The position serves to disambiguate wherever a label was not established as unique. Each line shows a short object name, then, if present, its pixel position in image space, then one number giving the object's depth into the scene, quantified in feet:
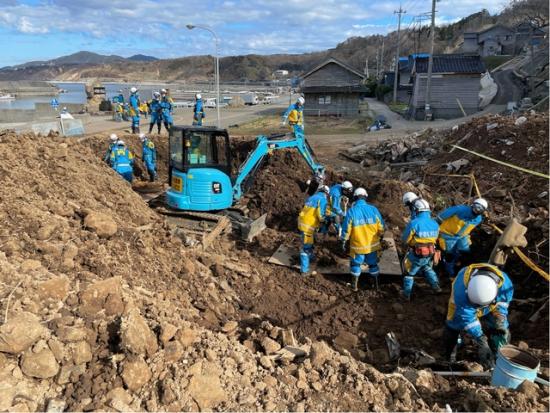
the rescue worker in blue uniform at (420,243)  21.70
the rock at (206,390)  11.85
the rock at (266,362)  13.65
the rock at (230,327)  17.51
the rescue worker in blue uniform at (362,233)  22.82
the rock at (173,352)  12.82
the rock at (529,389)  12.17
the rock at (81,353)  12.57
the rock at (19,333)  11.98
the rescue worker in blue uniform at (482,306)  15.03
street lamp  64.03
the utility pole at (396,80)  141.28
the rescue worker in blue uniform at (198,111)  55.72
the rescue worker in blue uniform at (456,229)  23.50
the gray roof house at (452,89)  101.91
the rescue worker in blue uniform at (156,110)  55.77
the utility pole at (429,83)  92.10
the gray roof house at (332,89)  118.01
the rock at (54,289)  14.83
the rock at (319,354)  13.89
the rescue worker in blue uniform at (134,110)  59.88
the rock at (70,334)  12.93
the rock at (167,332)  13.44
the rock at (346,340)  19.53
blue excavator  28.73
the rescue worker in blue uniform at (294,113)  45.83
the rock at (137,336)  12.53
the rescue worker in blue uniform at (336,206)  27.55
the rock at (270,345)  14.78
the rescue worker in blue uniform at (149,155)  42.63
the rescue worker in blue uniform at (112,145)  38.47
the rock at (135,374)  11.81
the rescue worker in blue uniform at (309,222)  24.95
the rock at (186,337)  13.65
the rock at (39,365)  11.91
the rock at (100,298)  14.78
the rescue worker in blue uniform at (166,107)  55.67
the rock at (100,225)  21.20
